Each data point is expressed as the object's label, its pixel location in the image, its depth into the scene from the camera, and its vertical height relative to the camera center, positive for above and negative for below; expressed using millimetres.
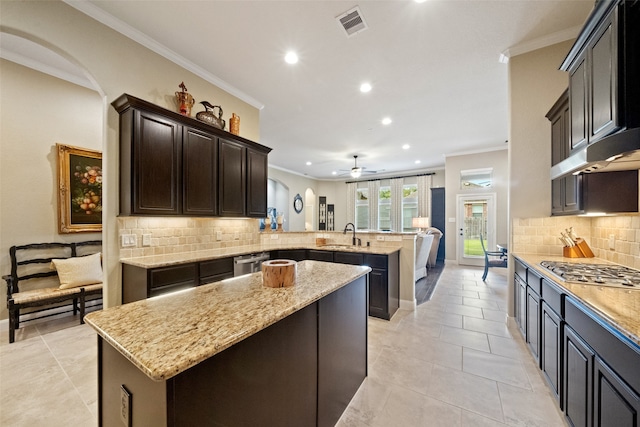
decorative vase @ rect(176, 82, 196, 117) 2777 +1267
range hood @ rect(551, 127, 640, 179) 1236 +329
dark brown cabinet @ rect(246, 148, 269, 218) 3535 +439
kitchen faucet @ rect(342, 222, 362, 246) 3885 -423
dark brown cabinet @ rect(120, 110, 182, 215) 2346 +489
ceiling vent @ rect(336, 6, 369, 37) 2230 +1795
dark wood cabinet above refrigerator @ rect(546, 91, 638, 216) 1923 +209
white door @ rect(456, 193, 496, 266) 6566 -336
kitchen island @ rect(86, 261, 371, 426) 730 -535
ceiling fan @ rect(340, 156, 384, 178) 6444 +1076
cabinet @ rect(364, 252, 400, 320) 3232 -952
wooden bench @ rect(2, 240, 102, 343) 2679 -843
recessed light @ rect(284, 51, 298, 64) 2796 +1794
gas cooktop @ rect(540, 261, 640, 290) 1475 -415
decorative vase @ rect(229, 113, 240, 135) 3348 +1191
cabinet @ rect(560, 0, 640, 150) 1287 +825
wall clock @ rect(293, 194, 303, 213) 9661 +392
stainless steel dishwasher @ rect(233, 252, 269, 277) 3019 -627
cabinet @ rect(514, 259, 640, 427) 949 -735
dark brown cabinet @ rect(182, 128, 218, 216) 2768 +469
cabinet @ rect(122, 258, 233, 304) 2256 -636
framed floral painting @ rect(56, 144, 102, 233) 3254 +327
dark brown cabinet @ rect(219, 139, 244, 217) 3164 +461
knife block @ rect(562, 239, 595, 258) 2414 -372
